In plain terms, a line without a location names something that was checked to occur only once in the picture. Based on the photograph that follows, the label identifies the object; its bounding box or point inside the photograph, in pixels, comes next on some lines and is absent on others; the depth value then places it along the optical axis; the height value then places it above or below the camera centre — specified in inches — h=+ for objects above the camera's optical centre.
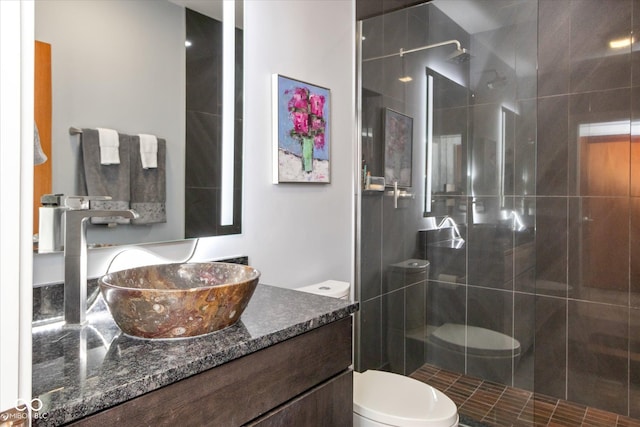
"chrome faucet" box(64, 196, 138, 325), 43.8 -5.7
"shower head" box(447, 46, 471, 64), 93.2 +33.0
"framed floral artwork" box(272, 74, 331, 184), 74.3 +14.1
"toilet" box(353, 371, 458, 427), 60.7 -29.0
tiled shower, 91.2 +2.0
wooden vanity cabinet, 31.0 -15.4
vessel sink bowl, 36.1 -8.6
